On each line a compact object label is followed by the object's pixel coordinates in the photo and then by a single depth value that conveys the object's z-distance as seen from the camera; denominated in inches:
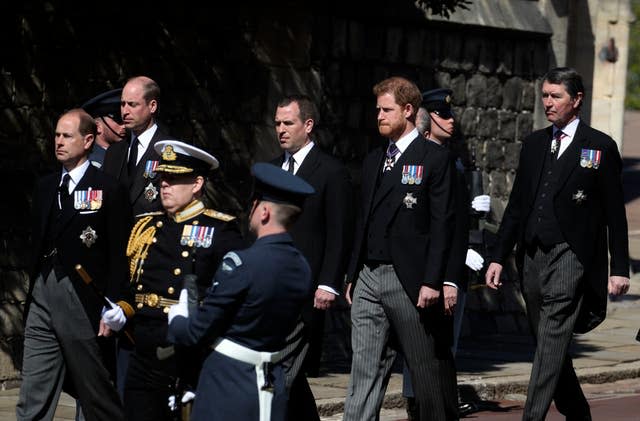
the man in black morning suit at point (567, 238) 762.2
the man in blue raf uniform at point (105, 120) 827.4
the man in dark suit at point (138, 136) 741.3
